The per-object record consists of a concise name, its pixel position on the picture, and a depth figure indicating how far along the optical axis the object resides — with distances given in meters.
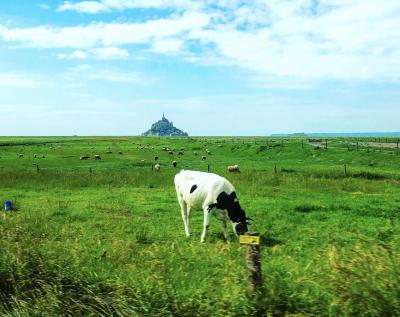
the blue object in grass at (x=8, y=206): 20.67
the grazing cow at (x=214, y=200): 14.55
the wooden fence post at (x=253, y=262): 6.33
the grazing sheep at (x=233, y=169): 40.88
